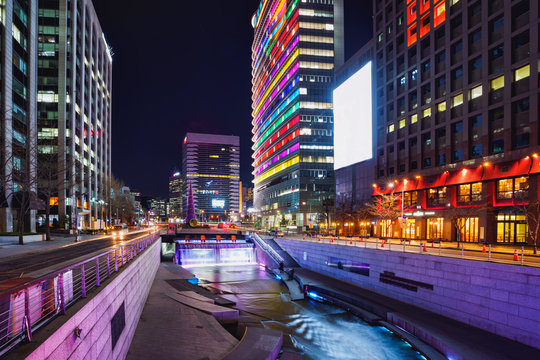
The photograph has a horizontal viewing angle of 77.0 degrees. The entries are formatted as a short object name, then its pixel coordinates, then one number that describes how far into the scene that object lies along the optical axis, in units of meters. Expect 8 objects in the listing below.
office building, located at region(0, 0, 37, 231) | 49.91
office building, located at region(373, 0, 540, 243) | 34.47
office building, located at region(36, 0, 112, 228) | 74.56
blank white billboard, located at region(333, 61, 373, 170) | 60.47
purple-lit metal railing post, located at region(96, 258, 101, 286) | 10.09
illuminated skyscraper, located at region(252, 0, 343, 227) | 95.25
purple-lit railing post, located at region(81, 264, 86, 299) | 8.81
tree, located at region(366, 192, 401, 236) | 48.56
